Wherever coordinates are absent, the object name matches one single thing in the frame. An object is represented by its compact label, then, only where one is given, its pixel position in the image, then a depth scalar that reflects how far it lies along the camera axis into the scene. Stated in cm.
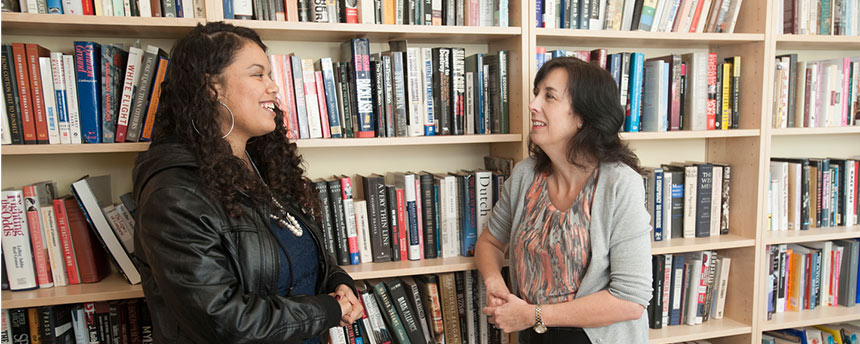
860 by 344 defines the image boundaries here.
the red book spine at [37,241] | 158
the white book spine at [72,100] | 156
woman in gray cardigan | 143
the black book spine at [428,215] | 184
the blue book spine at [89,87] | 155
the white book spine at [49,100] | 154
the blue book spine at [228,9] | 160
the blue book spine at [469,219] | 188
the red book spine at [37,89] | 153
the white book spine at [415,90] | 179
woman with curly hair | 113
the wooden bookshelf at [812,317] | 211
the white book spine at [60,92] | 155
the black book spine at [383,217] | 180
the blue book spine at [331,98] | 173
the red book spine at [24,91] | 152
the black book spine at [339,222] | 176
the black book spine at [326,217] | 175
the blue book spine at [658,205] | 200
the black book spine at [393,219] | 181
